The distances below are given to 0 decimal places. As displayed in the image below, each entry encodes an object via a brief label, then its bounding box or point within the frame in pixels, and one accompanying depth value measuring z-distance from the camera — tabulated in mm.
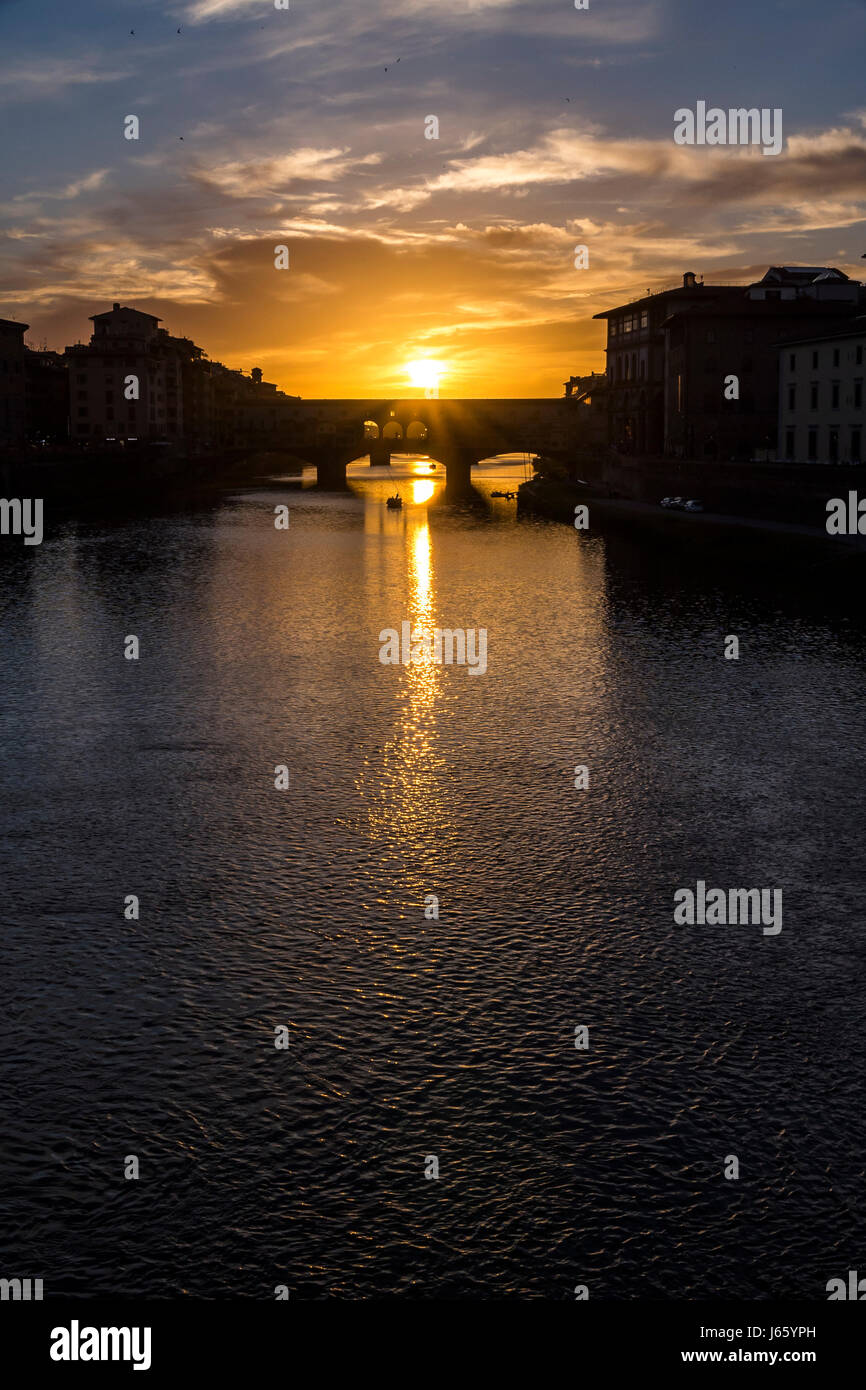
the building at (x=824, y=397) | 83562
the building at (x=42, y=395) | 191500
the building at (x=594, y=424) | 174562
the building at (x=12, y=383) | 146875
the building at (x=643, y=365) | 136500
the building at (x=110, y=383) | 192875
